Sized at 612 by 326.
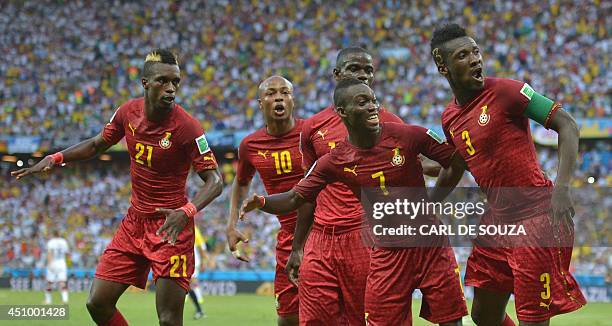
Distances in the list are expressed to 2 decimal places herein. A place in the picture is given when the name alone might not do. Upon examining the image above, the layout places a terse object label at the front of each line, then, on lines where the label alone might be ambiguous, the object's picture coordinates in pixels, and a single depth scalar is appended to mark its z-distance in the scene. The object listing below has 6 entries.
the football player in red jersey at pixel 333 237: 14.58
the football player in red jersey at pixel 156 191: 16.14
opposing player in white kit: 42.91
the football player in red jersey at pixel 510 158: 12.57
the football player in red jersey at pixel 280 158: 17.56
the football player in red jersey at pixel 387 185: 13.04
